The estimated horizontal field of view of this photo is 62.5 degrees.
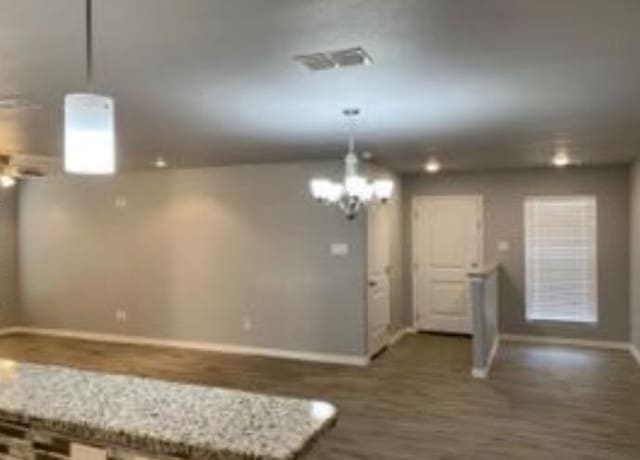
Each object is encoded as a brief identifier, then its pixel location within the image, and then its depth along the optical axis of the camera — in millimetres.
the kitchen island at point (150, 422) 1150
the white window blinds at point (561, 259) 7367
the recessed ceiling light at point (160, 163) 6451
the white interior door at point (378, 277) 6543
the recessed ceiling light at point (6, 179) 6792
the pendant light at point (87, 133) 1729
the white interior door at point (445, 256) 7973
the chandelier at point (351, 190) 4492
